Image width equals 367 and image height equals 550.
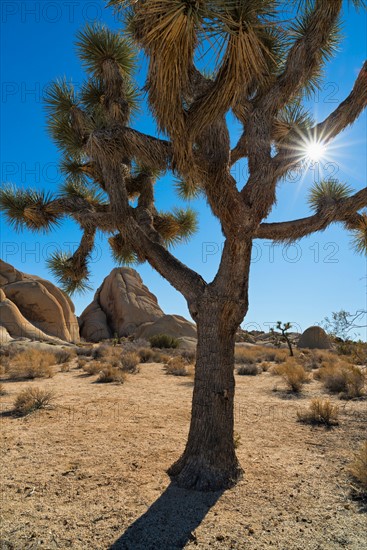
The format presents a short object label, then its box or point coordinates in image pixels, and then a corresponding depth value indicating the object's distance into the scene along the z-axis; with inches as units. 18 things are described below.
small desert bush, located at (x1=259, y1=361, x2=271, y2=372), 629.9
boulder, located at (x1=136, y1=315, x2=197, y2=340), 1135.0
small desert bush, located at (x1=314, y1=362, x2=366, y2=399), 391.9
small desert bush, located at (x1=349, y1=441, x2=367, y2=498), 169.9
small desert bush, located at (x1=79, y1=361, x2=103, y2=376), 517.0
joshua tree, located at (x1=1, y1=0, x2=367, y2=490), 163.0
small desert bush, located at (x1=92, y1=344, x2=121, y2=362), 682.0
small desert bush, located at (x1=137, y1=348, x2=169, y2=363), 687.1
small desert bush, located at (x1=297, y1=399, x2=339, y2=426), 294.5
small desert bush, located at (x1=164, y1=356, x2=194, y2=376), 537.2
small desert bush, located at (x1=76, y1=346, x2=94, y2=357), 757.3
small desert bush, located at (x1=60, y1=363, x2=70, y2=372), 548.4
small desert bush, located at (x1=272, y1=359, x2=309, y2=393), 432.1
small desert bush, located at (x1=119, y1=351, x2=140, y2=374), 553.9
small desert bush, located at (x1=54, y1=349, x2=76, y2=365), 650.7
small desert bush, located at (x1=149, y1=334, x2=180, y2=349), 947.3
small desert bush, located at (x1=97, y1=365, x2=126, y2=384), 463.5
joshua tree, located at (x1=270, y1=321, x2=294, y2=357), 963.2
